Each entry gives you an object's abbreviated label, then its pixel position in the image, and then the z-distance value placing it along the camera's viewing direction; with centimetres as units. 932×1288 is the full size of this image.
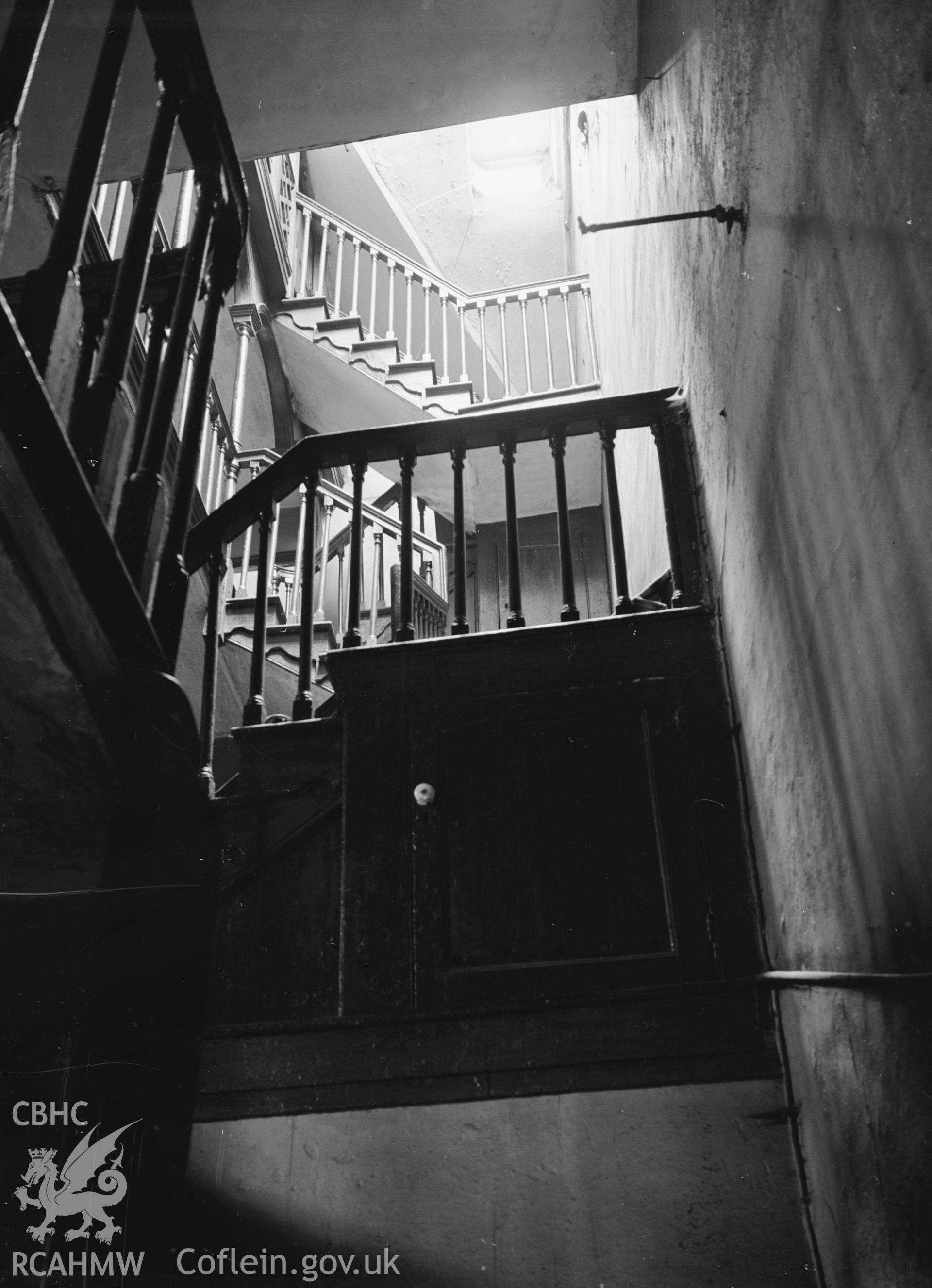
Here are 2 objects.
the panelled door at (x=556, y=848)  214
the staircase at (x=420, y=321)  703
